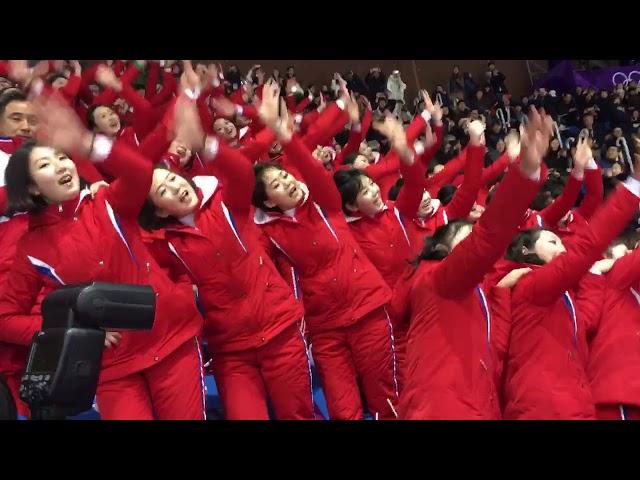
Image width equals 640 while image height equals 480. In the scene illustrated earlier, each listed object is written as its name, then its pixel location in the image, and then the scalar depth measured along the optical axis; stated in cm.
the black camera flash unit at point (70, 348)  188
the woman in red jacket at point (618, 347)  286
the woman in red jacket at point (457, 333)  246
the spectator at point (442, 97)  1367
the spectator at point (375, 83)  1320
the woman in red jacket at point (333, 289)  362
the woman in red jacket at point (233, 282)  322
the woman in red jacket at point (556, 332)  271
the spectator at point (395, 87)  1329
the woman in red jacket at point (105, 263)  277
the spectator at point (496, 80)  1454
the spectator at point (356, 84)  1282
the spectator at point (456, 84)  1423
